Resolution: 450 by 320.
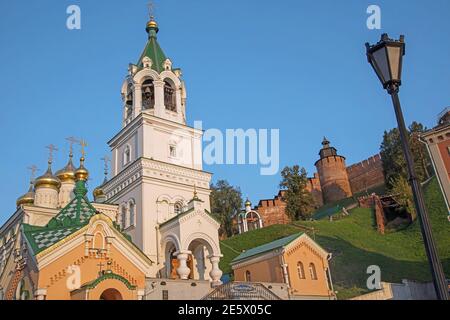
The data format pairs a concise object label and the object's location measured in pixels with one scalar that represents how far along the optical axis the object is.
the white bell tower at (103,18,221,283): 22.05
